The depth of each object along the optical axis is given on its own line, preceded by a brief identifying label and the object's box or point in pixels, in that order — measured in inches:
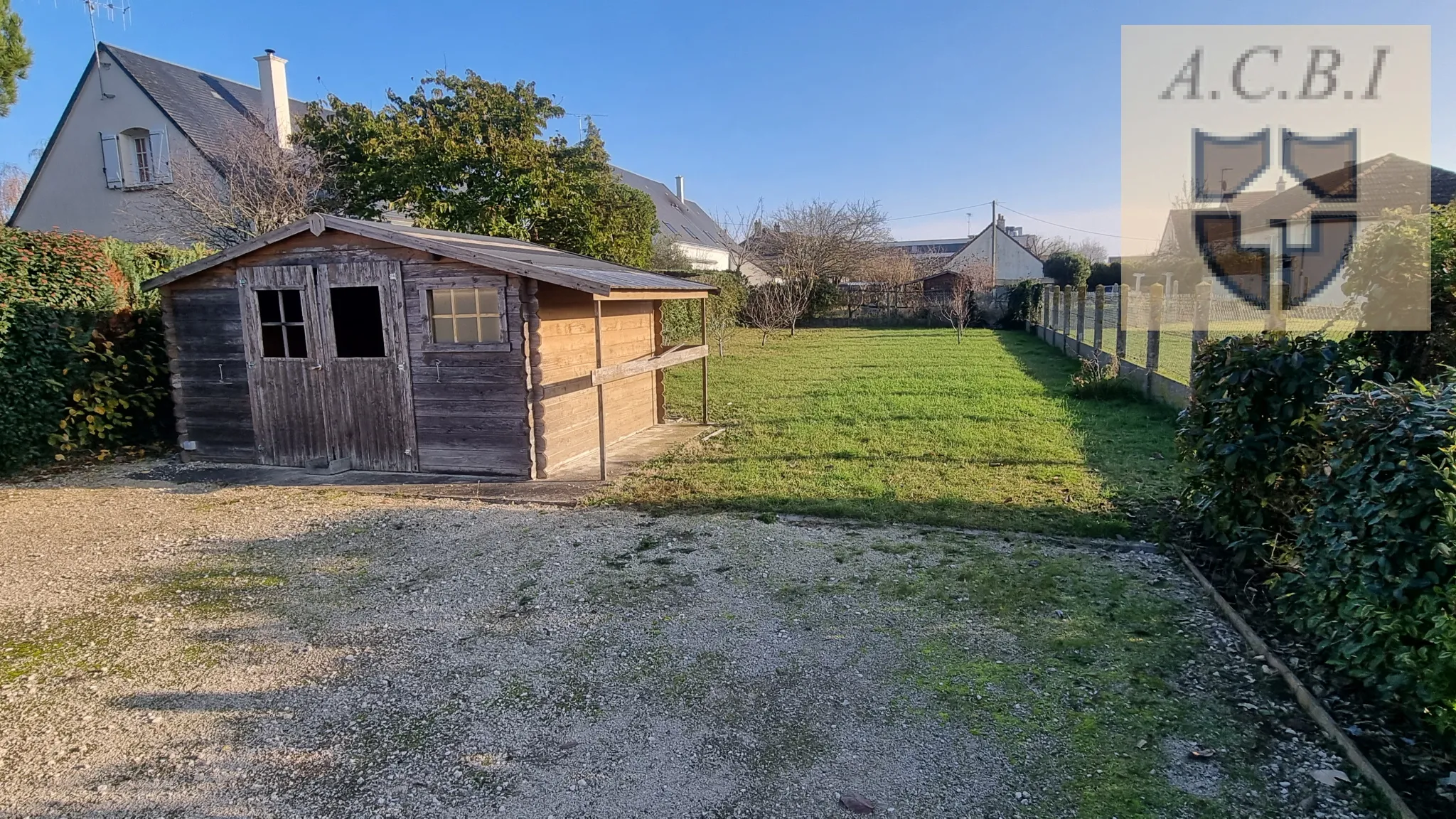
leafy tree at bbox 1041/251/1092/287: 1491.1
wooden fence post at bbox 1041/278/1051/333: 925.2
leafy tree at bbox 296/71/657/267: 636.7
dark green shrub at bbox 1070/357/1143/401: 440.1
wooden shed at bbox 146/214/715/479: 280.7
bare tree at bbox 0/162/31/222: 1481.8
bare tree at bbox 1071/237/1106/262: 2956.9
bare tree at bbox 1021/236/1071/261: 2775.6
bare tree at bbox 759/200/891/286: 1338.6
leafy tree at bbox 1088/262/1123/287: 1375.5
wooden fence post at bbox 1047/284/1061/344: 852.0
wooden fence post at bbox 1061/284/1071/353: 740.0
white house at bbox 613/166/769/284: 1472.7
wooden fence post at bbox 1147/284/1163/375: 427.8
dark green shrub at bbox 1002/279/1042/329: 1119.0
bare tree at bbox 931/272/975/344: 1023.0
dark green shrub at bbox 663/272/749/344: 835.6
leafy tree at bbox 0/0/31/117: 516.1
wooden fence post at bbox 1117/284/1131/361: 504.7
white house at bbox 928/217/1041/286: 2062.0
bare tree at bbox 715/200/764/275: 1453.0
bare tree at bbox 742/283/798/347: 1045.2
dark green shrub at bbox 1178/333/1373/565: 162.1
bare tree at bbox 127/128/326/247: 638.5
